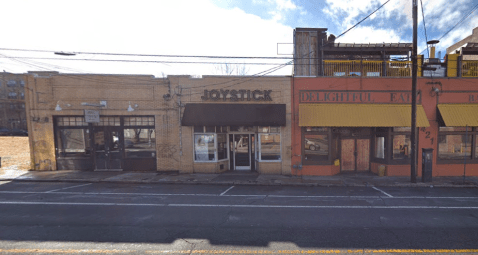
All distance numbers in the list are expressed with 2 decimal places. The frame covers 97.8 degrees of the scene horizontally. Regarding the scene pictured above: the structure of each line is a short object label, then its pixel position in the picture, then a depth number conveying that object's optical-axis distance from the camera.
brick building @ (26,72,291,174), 12.20
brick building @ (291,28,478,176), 11.48
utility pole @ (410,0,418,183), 9.88
